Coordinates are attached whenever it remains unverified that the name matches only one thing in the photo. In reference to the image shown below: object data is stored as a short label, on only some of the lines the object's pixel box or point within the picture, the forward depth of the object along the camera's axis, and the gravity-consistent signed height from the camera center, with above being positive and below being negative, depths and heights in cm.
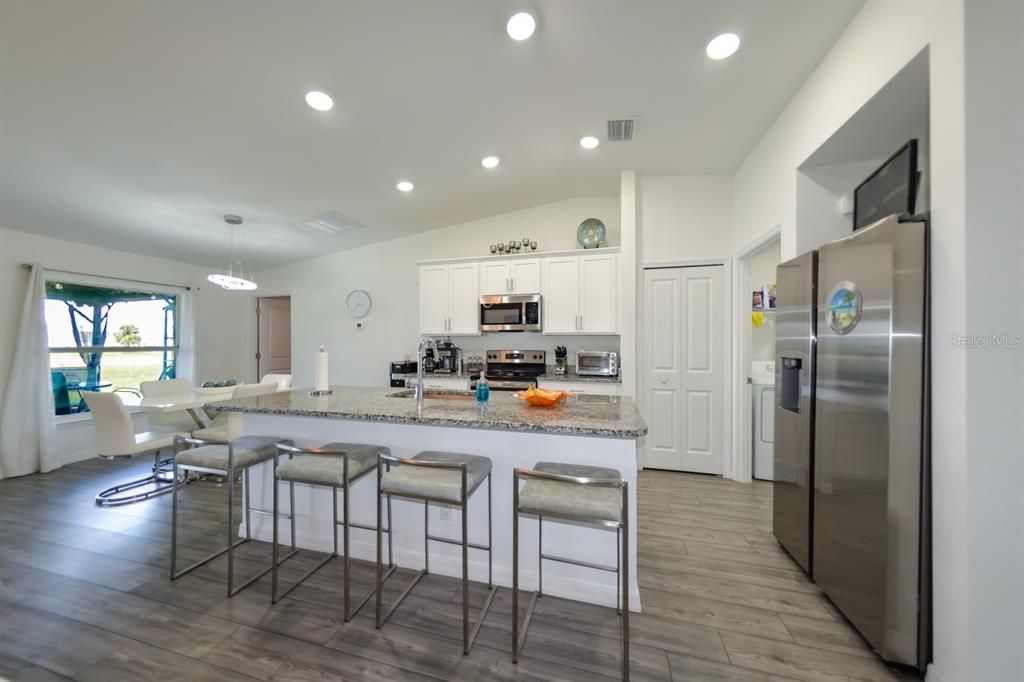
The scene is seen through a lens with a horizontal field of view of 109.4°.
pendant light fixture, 335 +104
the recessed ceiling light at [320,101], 217 +145
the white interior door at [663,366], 366 -29
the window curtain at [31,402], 349 -63
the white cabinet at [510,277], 413 +71
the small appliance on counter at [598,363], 386 -27
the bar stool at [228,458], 191 -66
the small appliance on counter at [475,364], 454 -33
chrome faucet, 217 -27
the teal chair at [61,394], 390 -61
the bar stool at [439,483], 150 -64
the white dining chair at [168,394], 356 -57
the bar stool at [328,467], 172 -64
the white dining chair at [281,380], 395 -46
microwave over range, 405 +28
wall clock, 521 +50
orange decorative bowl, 203 -34
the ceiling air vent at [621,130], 269 +160
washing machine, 339 -77
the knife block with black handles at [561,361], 403 -26
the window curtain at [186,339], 492 -1
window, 393 -1
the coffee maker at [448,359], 447 -26
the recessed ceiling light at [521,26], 174 +154
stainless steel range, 404 -35
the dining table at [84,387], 403 -55
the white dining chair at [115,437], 300 -84
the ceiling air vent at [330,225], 402 +132
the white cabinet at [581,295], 387 +47
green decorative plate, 407 +118
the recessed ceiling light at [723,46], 192 +158
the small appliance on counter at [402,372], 464 -44
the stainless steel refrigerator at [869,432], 138 -41
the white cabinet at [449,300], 437 +47
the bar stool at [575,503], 135 -66
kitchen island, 177 -60
